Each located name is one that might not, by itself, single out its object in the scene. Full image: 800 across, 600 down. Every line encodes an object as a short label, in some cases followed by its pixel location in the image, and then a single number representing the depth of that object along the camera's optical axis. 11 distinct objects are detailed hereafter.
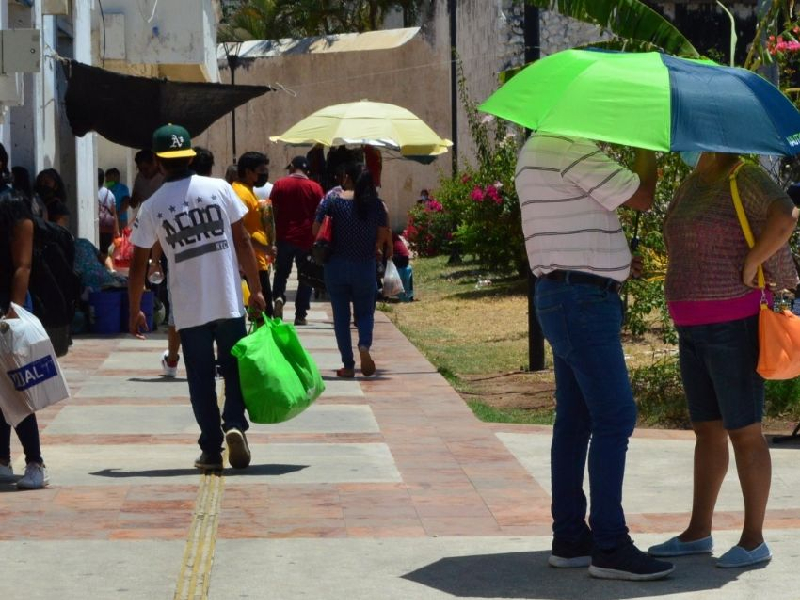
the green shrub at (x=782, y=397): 10.26
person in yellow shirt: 12.52
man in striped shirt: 5.49
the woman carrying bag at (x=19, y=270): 7.32
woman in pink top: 5.62
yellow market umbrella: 19.58
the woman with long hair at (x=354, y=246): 11.75
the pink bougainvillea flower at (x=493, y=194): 20.84
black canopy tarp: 15.27
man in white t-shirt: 7.72
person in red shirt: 15.77
